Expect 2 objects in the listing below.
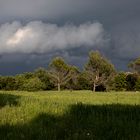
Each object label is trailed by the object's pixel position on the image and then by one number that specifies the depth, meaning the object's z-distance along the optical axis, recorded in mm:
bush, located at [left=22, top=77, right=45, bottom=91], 64922
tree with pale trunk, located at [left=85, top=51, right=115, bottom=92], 72228
